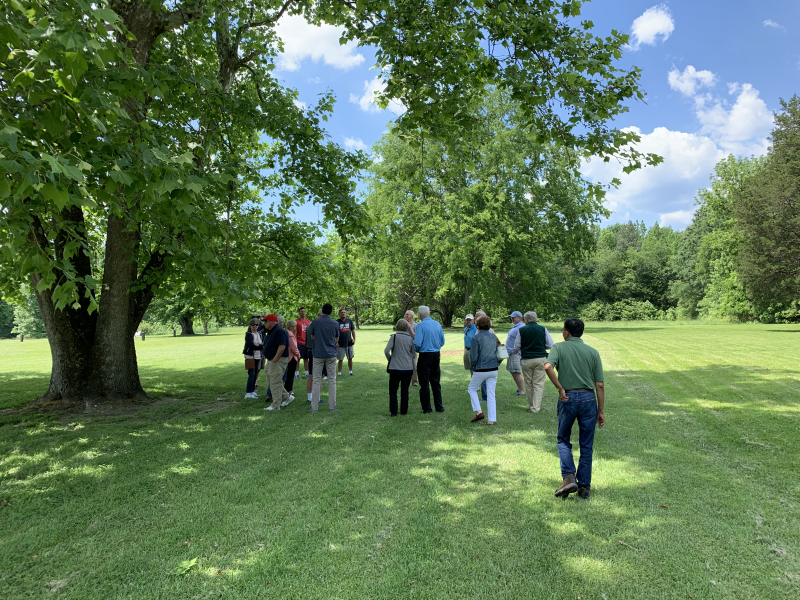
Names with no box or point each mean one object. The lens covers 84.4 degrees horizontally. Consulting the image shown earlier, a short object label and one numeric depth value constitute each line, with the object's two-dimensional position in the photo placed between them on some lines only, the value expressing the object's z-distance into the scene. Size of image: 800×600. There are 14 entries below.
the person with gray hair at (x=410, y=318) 10.13
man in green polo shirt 4.58
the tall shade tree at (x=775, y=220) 32.66
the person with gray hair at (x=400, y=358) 8.37
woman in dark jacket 10.41
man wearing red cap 9.03
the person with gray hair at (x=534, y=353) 8.57
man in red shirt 11.37
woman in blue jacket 7.84
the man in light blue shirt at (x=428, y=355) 8.47
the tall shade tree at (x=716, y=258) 45.66
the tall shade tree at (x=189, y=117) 3.78
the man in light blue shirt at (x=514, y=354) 9.67
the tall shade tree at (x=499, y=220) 31.00
